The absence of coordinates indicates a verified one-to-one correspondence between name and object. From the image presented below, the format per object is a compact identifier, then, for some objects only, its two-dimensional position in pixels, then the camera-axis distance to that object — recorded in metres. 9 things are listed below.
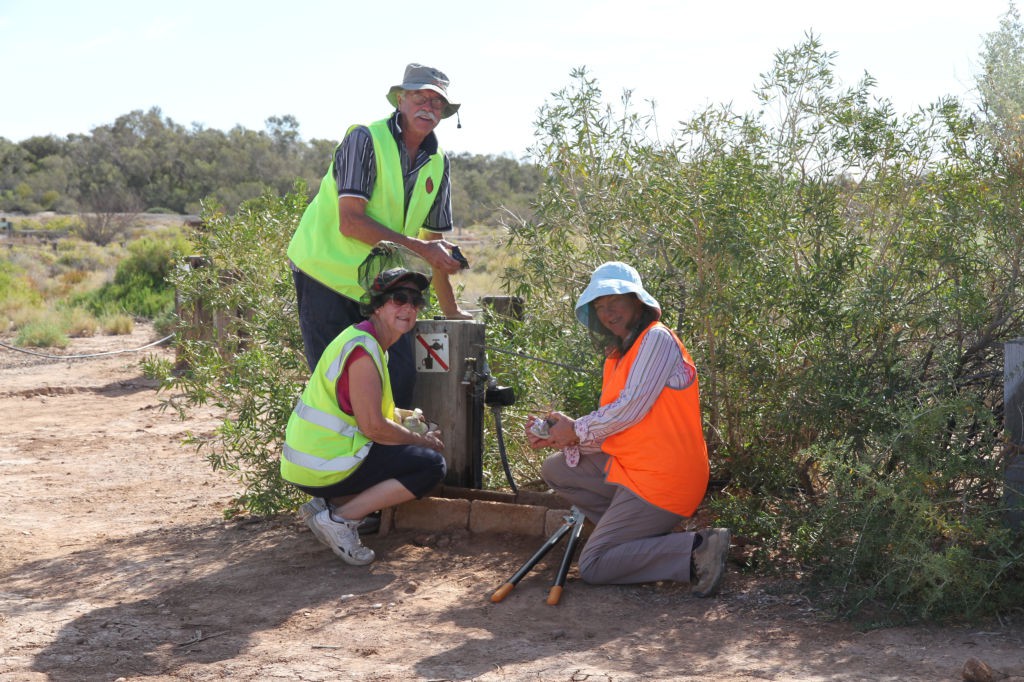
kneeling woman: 4.30
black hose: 5.14
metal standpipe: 5.36
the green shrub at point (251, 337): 5.64
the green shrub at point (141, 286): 17.94
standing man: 4.86
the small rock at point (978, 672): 3.27
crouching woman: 4.68
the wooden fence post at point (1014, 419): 4.03
